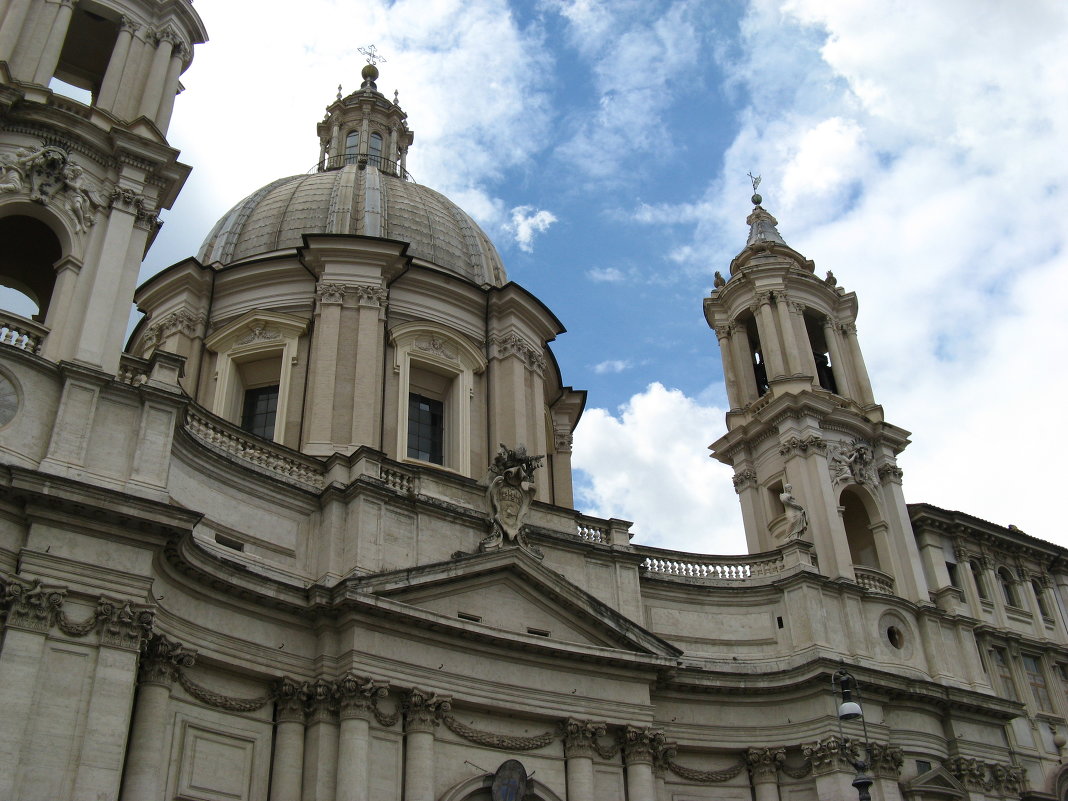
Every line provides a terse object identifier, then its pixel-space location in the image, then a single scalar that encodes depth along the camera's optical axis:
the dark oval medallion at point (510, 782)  20.25
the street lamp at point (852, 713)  16.34
